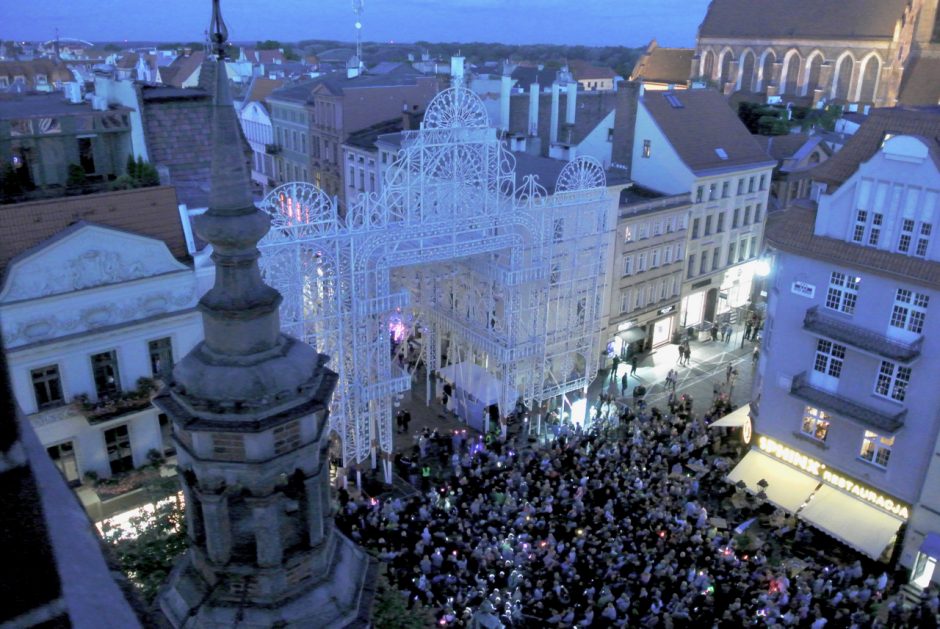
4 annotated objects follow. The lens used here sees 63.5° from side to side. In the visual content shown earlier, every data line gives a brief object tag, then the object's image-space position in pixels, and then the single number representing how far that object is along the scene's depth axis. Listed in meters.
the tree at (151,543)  15.58
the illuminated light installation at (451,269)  26.20
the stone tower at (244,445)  6.78
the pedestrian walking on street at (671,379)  37.91
